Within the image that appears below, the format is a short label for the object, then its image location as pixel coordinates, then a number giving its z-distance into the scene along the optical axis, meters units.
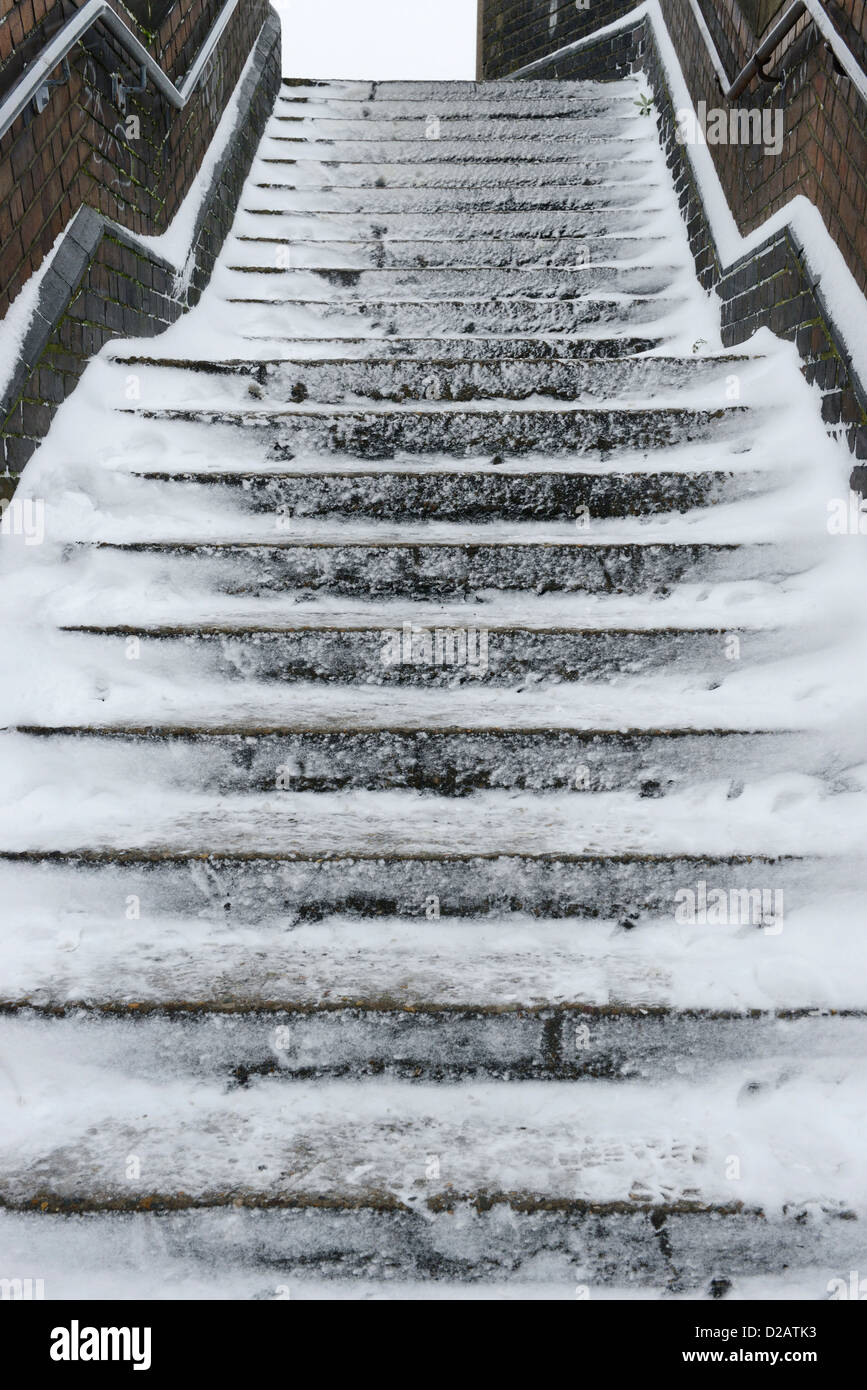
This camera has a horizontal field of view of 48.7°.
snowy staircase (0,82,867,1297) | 1.41
